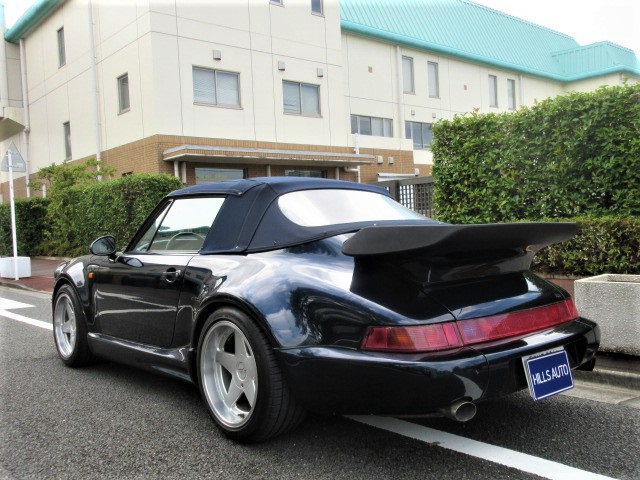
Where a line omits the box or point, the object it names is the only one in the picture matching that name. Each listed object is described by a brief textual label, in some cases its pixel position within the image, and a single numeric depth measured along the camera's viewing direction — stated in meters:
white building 16.75
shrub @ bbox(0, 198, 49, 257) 18.86
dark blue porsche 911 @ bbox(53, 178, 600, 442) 2.55
